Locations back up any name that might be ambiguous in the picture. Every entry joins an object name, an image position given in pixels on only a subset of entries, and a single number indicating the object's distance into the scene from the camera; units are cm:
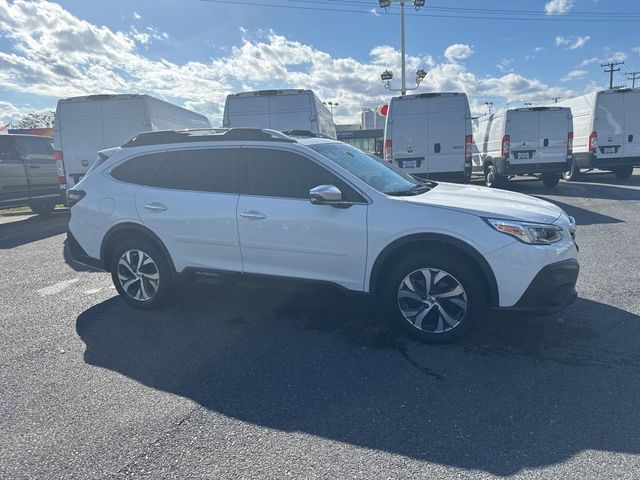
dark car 1039
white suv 343
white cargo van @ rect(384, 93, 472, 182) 1088
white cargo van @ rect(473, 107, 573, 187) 1318
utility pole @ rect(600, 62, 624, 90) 5759
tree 5994
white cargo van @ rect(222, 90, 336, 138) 1023
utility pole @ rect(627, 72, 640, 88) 6172
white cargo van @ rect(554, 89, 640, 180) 1455
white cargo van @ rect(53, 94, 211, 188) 991
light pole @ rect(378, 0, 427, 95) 1994
